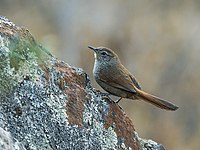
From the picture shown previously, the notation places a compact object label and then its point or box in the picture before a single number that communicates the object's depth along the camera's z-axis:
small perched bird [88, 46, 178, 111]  10.22
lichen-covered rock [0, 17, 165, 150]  6.59
